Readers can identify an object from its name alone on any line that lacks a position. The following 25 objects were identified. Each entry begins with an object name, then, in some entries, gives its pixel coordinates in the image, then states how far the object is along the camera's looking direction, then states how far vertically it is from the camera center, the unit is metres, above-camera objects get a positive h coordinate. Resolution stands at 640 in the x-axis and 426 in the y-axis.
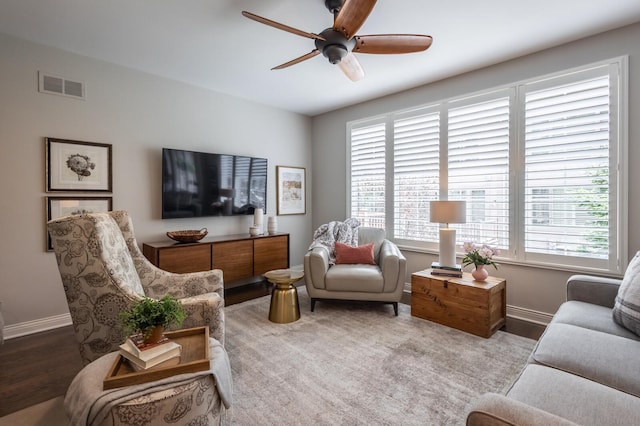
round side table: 2.89 -0.90
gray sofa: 0.83 -0.69
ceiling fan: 1.87 +1.21
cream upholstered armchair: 3.06 -0.73
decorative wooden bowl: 3.34 -0.29
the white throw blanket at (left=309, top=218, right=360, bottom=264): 3.74 -0.33
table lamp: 2.96 -0.10
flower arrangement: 2.81 -0.44
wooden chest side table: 2.60 -0.87
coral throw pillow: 3.50 -0.54
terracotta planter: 1.30 -0.55
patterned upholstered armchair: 1.56 -0.39
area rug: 1.69 -1.14
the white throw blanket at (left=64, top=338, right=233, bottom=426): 1.08 -0.70
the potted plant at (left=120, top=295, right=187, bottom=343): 1.27 -0.47
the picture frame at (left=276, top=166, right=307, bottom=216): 4.77 +0.33
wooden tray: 1.16 -0.66
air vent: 2.78 +1.21
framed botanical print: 2.82 +0.45
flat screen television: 3.51 +0.35
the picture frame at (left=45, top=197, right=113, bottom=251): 2.82 +0.05
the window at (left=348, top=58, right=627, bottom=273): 2.58 +0.44
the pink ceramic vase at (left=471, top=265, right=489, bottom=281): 2.77 -0.61
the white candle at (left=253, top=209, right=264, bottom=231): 4.14 -0.11
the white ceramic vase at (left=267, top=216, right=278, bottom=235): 4.26 -0.22
